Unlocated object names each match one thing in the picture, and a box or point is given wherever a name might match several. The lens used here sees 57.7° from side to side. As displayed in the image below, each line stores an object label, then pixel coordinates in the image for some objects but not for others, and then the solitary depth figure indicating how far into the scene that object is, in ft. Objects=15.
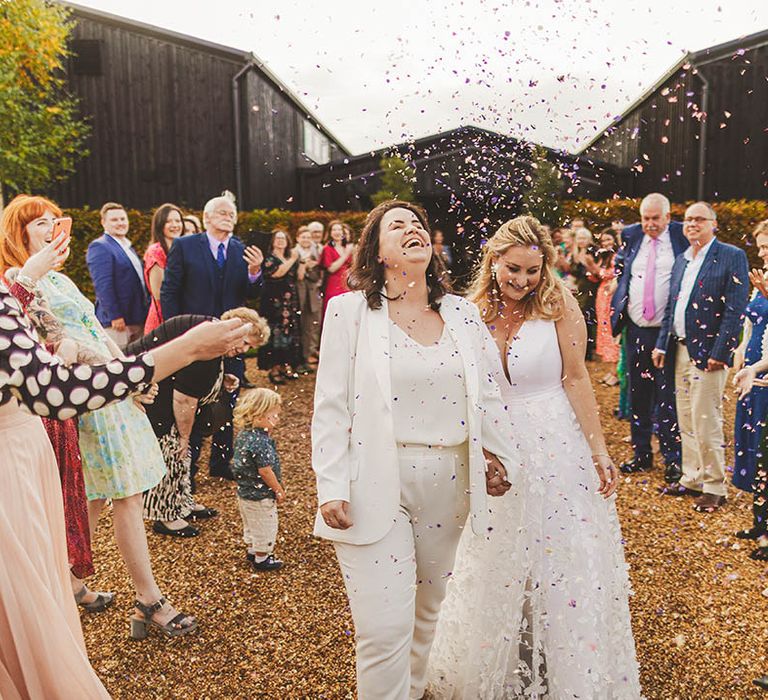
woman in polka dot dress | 5.92
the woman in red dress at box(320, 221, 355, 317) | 34.65
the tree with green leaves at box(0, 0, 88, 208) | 40.57
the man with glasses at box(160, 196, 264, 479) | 18.10
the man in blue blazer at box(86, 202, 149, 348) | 20.89
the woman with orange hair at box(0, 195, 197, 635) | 10.61
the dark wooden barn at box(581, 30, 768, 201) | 38.45
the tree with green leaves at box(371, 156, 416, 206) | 49.37
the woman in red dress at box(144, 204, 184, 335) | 20.88
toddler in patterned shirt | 13.99
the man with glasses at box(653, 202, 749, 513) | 16.79
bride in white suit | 7.98
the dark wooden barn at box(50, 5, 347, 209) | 52.16
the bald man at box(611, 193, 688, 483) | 19.34
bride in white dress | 9.14
